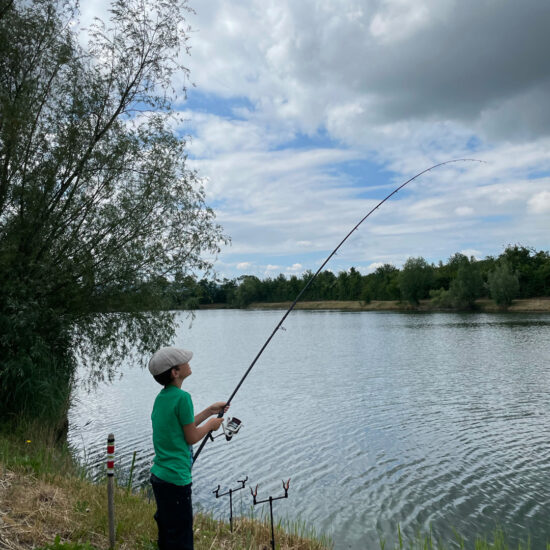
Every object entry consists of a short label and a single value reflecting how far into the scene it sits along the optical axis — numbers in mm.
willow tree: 8305
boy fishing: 3045
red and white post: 3485
